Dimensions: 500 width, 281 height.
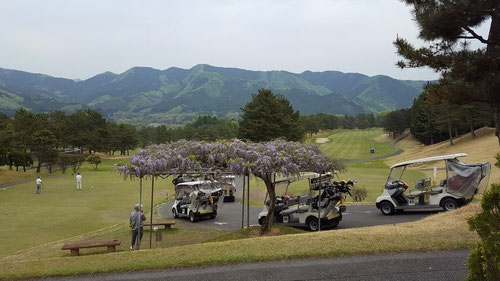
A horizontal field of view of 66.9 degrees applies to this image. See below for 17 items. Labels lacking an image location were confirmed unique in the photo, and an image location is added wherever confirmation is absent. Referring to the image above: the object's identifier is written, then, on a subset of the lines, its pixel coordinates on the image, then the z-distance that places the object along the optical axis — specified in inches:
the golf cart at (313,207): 566.9
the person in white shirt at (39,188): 1186.6
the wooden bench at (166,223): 666.2
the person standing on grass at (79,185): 1293.1
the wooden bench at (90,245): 479.2
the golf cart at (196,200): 757.9
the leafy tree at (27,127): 2129.4
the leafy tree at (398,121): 3902.6
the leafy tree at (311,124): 4501.2
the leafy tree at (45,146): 1956.2
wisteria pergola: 478.6
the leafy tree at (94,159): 2213.3
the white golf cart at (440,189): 593.6
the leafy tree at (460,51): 381.4
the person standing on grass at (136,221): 502.6
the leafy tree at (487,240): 189.8
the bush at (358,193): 951.6
